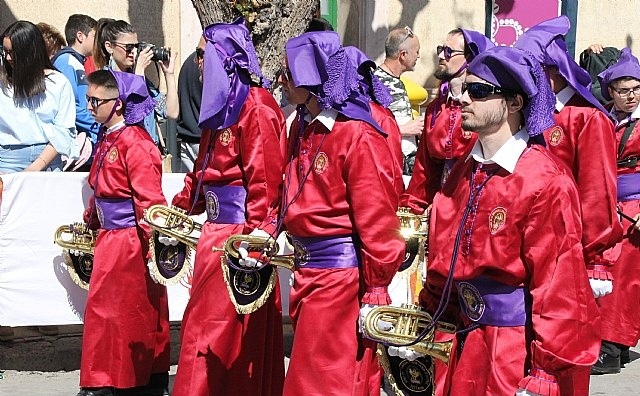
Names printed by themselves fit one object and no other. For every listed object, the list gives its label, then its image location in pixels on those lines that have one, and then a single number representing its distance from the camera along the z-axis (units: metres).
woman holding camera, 7.88
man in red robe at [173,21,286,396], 5.57
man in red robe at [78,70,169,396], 6.37
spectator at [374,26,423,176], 8.16
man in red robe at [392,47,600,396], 3.64
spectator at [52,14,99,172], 8.06
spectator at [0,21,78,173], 7.26
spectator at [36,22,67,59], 8.77
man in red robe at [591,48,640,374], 7.64
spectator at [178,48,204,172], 8.78
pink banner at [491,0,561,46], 11.60
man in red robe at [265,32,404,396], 4.78
